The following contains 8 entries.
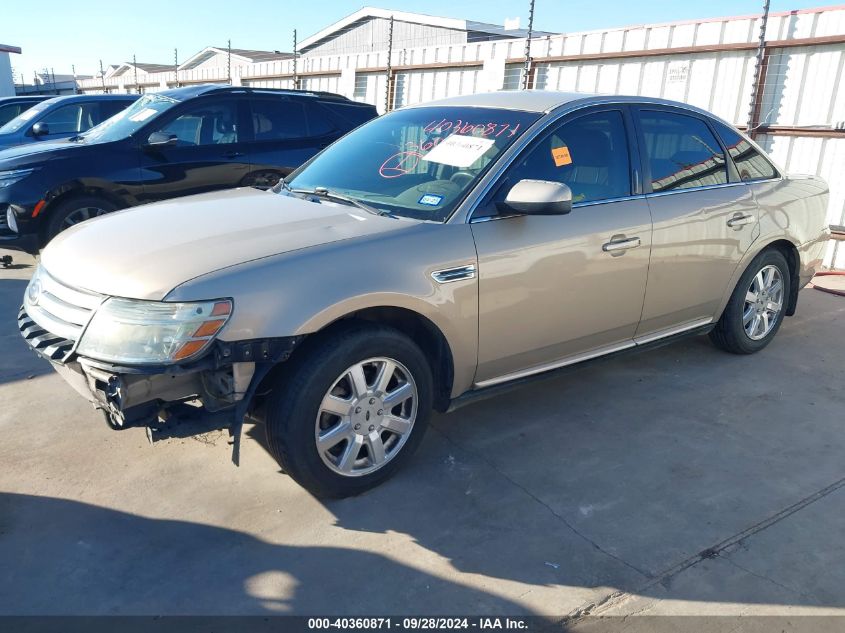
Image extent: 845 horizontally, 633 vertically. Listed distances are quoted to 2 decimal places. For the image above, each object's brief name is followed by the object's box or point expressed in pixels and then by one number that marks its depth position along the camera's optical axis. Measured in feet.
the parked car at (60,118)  30.68
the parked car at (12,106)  38.99
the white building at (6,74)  80.84
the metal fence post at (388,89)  41.63
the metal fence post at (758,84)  26.04
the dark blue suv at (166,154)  20.56
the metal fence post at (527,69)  33.86
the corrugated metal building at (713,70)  25.41
